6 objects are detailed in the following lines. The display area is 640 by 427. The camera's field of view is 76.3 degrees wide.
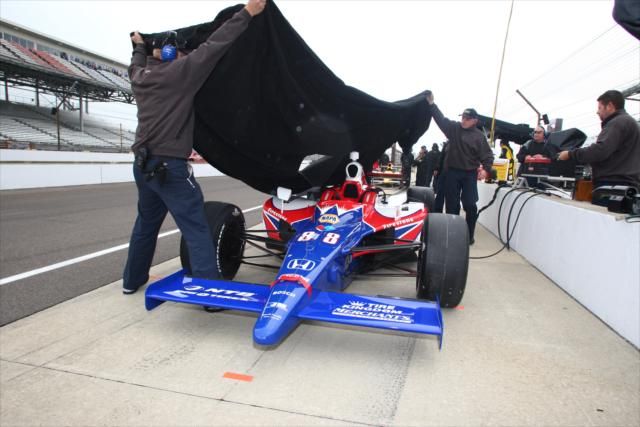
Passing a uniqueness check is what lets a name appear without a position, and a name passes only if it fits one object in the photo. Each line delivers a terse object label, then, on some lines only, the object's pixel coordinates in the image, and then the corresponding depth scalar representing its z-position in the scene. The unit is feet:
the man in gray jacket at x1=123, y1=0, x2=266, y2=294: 8.68
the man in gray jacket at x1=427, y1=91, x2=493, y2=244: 17.62
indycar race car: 7.24
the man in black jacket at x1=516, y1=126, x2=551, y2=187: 23.43
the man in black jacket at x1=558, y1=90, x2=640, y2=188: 11.78
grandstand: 83.92
